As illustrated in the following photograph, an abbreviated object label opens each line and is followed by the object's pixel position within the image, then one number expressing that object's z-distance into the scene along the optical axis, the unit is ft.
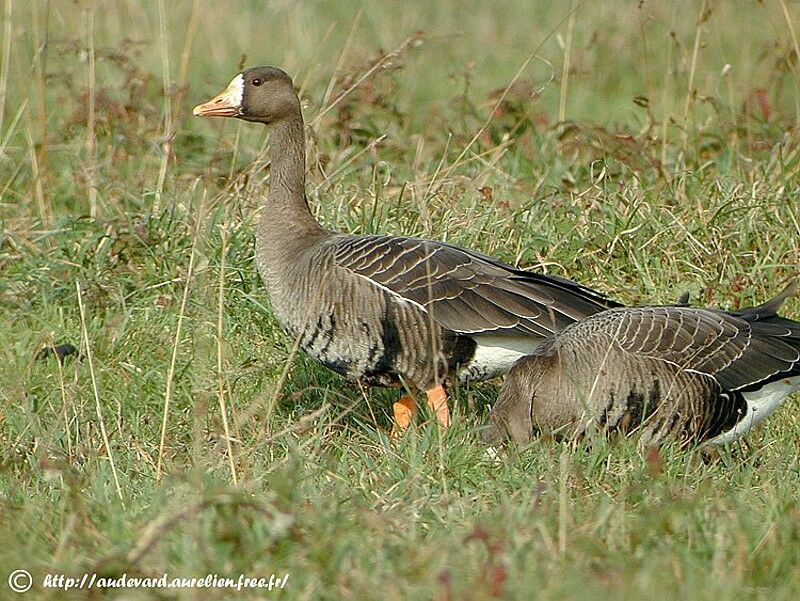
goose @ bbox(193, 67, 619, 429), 38.60
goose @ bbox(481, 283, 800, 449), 35.12
